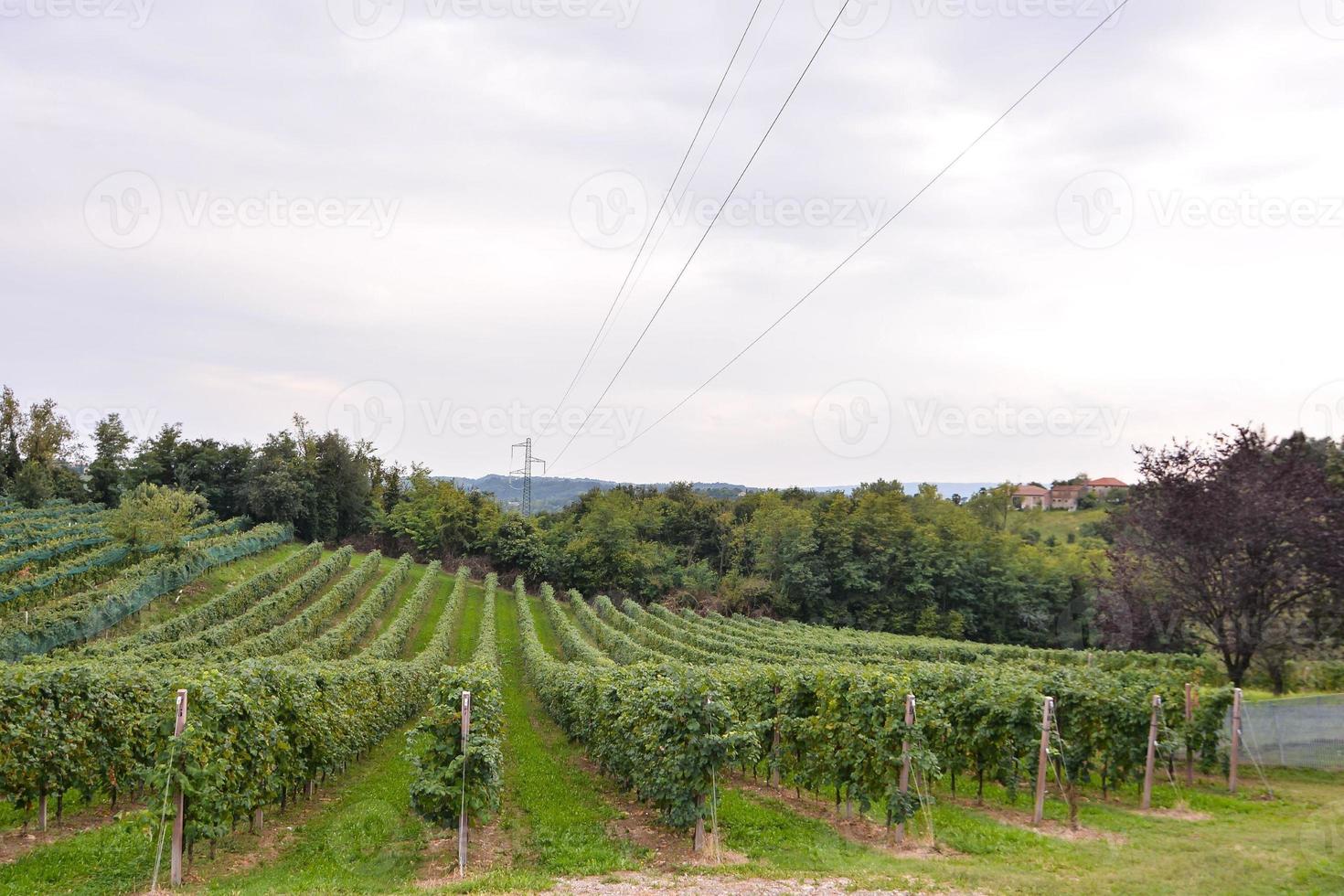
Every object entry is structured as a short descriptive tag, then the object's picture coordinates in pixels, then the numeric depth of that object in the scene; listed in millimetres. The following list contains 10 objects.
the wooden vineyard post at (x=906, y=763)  10523
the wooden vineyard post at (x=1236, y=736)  13320
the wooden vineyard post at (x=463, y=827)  9297
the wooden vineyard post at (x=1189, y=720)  13828
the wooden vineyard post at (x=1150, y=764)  12281
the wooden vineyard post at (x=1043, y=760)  11258
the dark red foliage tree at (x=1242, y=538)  17906
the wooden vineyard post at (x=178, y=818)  8625
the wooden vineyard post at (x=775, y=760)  13846
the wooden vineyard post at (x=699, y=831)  10173
